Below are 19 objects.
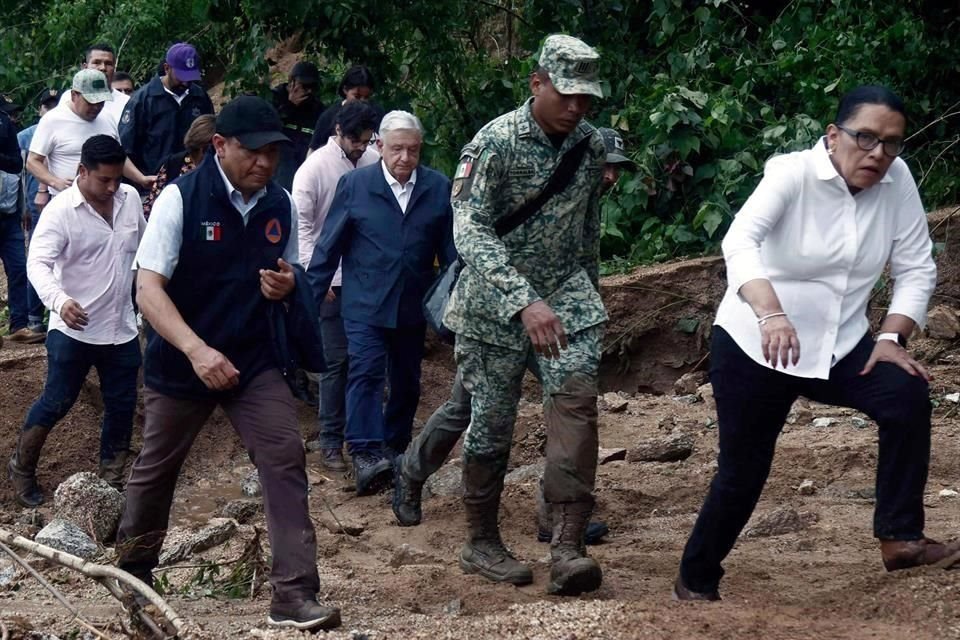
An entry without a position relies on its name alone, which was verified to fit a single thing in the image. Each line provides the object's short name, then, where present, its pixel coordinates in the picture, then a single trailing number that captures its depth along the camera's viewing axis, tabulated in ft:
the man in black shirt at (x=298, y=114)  69.46
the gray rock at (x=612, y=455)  56.39
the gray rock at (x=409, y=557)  44.65
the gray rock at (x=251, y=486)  57.57
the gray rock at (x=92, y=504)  50.42
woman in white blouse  31.91
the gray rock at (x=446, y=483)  52.95
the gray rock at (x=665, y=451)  55.52
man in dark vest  33.91
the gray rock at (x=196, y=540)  46.44
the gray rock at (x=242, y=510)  53.36
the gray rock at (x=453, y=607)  37.03
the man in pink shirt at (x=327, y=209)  58.70
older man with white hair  54.44
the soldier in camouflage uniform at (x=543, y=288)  37.35
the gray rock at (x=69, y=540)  46.68
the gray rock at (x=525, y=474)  53.42
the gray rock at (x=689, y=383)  67.72
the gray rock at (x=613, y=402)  64.34
